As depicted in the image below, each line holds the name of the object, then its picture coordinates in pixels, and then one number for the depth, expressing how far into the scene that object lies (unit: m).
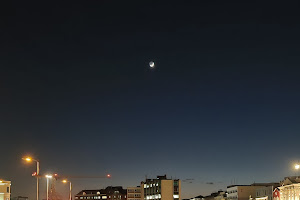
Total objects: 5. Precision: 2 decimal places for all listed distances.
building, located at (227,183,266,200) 193.48
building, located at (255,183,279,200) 155.88
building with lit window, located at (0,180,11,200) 121.87
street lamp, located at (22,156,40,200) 37.69
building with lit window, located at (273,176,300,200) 130.54
